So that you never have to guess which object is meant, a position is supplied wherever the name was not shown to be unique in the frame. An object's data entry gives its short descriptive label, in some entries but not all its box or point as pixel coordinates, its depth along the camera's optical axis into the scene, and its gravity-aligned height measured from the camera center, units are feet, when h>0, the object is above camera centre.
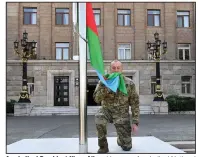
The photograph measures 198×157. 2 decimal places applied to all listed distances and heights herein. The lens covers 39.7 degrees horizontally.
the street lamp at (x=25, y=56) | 64.43 +6.79
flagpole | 12.86 +0.16
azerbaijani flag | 13.20 +1.60
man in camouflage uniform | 14.38 -1.48
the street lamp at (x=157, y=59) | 65.92 +6.02
